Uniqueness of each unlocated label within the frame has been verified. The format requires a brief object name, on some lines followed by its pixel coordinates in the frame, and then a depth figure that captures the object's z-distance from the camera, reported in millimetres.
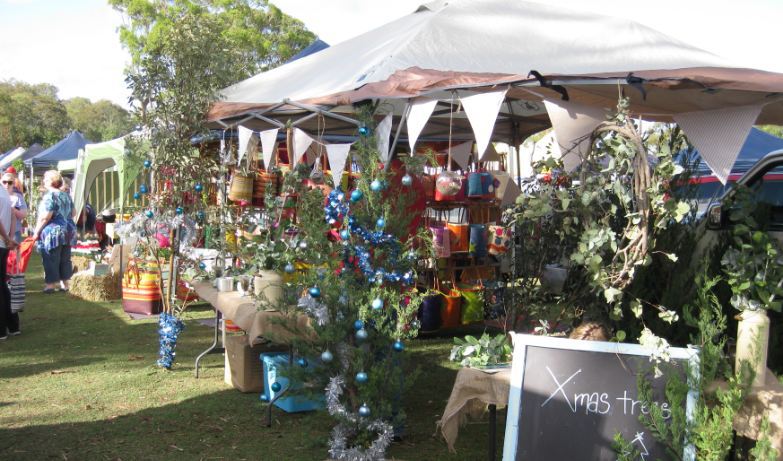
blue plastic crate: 4582
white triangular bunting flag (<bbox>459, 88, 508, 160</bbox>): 3704
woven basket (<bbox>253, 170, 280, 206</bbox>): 6504
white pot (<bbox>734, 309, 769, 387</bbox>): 2855
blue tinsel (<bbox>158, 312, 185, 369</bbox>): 5633
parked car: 3752
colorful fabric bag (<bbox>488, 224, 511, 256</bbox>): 7166
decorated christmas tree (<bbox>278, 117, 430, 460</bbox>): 3732
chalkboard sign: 2924
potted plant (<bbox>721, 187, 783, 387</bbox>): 2879
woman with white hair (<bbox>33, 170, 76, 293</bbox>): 8914
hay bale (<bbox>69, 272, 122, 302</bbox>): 9133
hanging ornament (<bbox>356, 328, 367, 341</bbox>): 3709
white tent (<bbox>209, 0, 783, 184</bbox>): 3447
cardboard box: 5051
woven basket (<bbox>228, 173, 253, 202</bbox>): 6328
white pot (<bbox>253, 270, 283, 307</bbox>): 4516
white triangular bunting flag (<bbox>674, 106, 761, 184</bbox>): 3234
